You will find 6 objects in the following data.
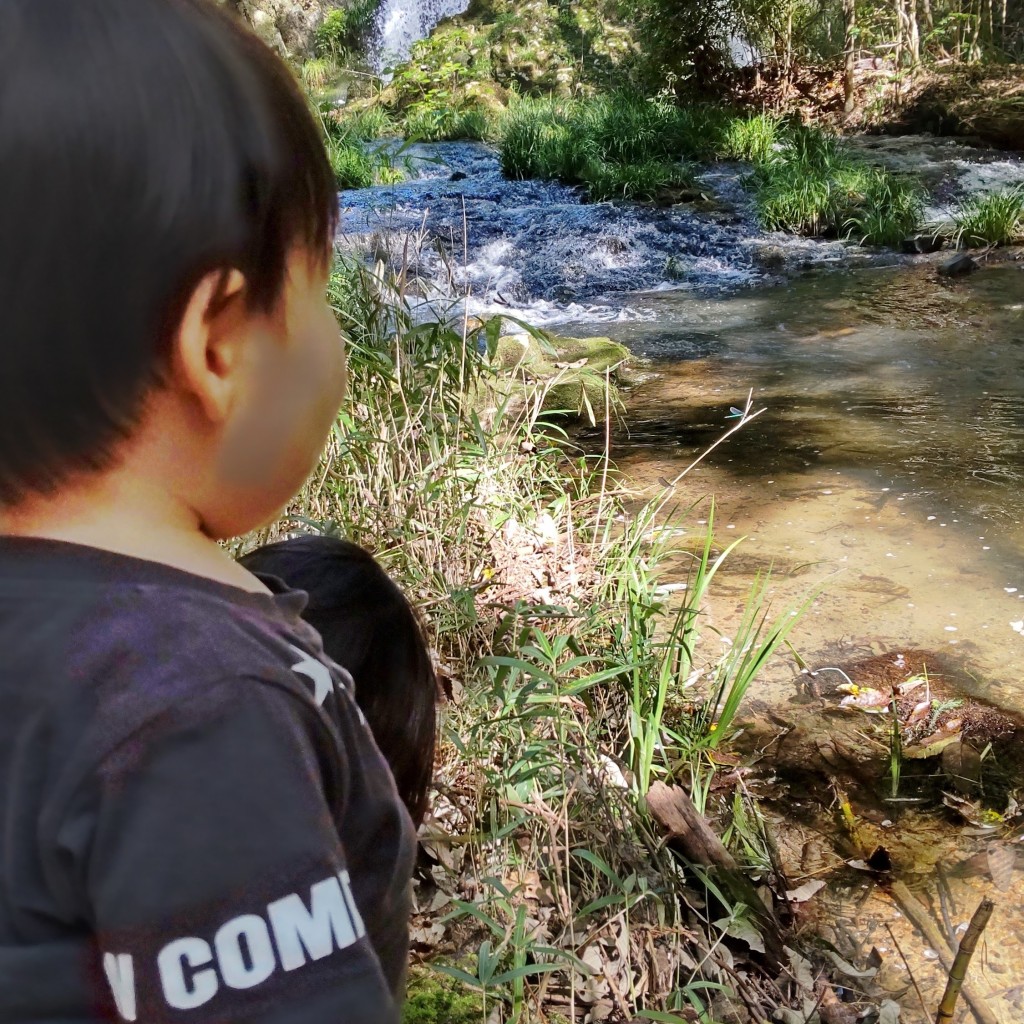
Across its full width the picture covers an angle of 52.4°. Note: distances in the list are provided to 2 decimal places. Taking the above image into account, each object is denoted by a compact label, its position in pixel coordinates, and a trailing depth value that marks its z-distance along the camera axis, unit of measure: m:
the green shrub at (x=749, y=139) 12.73
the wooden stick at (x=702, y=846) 1.91
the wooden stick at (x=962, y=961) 1.49
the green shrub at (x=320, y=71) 19.34
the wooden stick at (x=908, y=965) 1.88
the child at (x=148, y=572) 0.64
